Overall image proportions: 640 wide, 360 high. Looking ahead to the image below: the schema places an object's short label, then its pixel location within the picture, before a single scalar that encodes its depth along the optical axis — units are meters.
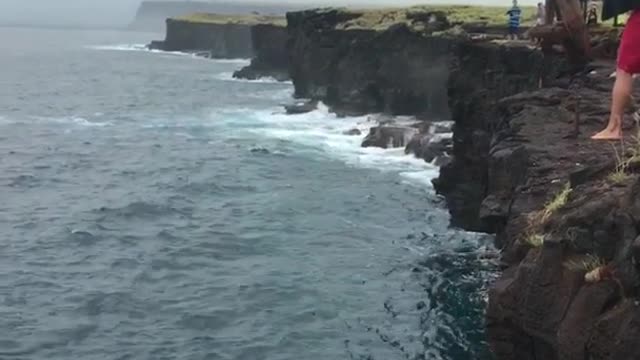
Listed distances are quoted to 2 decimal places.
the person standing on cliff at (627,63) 13.00
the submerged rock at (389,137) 62.78
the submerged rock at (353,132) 71.75
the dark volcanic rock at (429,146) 56.91
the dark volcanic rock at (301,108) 88.81
